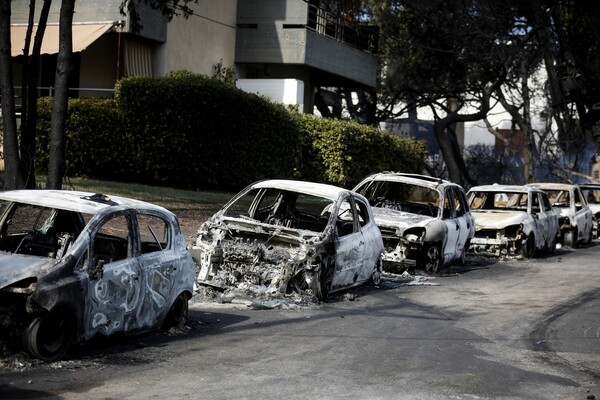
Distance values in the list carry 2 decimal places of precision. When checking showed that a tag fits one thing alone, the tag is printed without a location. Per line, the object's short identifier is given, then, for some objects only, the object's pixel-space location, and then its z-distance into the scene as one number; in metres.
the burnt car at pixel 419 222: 17.77
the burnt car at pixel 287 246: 13.56
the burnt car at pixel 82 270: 8.78
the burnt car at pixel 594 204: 31.33
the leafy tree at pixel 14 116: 16.47
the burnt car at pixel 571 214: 26.83
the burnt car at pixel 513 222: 21.75
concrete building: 30.00
